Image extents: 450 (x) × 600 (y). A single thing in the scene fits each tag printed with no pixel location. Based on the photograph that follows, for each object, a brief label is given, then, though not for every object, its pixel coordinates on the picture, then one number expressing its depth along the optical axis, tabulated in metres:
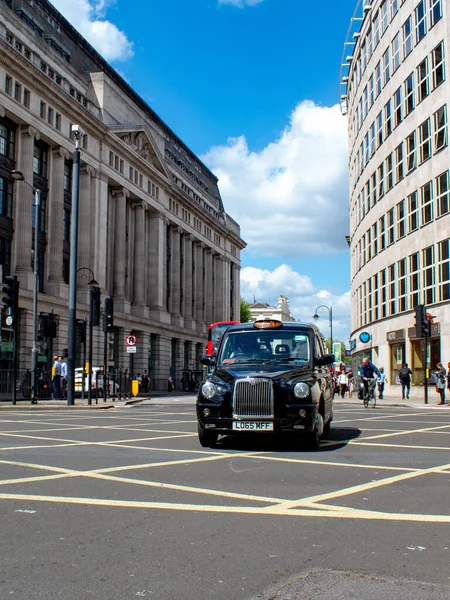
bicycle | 23.92
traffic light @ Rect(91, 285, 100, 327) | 26.73
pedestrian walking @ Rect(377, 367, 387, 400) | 31.74
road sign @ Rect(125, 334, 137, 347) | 30.28
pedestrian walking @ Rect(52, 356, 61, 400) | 28.36
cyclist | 23.61
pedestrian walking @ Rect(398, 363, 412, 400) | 30.28
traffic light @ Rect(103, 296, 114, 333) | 27.34
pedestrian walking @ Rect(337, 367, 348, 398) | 37.44
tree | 117.62
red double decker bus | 36.18
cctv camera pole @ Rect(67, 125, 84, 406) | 23.27
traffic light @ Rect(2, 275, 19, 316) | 22.97
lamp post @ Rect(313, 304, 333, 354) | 66.06
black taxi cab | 9.50
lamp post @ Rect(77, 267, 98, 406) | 25.96
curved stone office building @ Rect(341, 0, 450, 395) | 32.66
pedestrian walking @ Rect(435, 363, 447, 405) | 27.19
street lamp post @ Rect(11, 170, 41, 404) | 24.74
